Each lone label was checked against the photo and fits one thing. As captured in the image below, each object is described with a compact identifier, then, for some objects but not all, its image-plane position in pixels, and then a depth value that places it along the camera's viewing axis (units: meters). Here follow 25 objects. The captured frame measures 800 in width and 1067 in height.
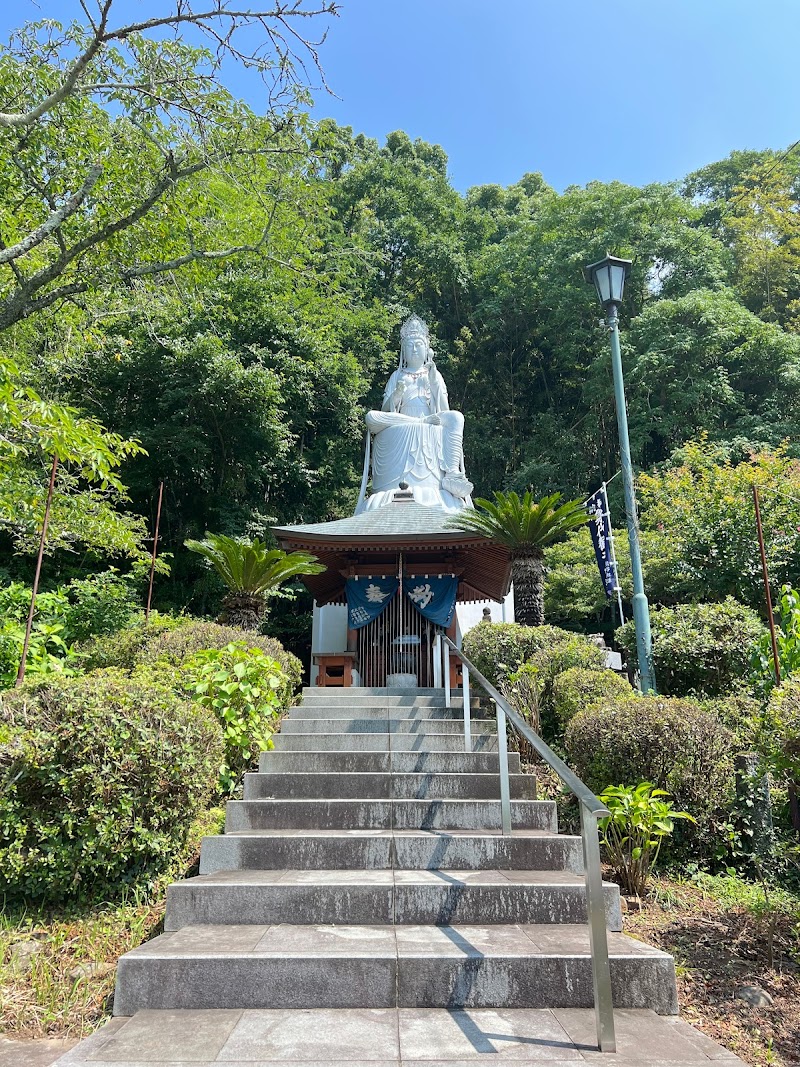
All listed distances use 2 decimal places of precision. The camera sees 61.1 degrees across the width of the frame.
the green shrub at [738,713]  5.38
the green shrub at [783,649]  6.08
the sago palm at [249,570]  9.02
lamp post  7.66
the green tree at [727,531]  12.75
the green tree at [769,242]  25.69
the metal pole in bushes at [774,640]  6.00
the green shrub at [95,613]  10.38
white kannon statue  13.54
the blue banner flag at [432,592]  10.71
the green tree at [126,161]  6.09
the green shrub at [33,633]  7.67
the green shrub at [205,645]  6.88
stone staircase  2.65
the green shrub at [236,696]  5.52
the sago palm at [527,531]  8.88
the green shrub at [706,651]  7.15
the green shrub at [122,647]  7.82
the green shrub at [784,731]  3.76
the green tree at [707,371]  20.28
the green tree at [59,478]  5.25
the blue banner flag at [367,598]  10.60
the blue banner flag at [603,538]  9.73
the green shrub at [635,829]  4.49
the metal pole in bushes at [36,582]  6.41
